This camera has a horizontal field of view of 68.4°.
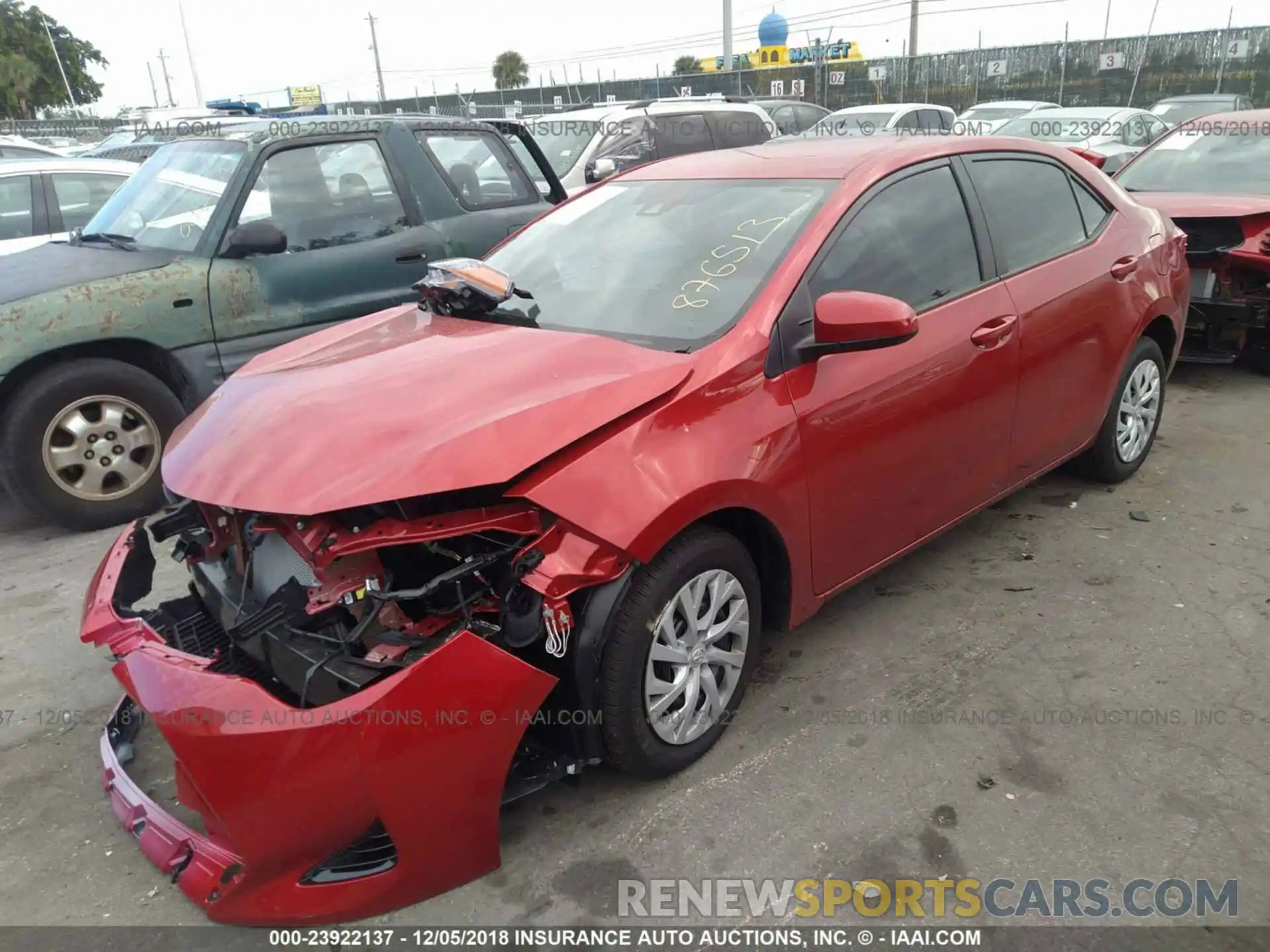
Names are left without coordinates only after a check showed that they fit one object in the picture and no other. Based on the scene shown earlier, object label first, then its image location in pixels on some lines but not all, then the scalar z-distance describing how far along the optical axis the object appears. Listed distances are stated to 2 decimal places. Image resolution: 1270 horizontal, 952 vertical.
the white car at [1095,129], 12.98
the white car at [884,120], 14.81
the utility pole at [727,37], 26.02
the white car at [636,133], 10.71
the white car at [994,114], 15.77
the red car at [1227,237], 5.85
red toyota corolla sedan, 2.19
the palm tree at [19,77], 35.91
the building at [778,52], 42.59
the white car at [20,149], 10.86
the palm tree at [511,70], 62.22
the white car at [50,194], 6.93
